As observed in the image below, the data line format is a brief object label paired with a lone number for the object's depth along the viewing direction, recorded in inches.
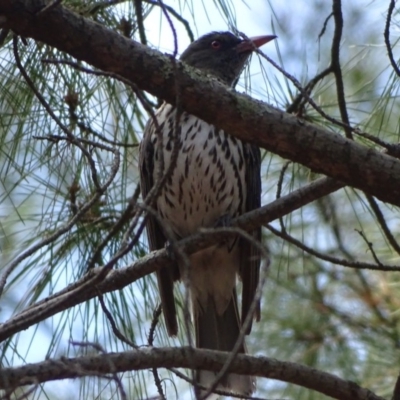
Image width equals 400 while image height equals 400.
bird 335.9
